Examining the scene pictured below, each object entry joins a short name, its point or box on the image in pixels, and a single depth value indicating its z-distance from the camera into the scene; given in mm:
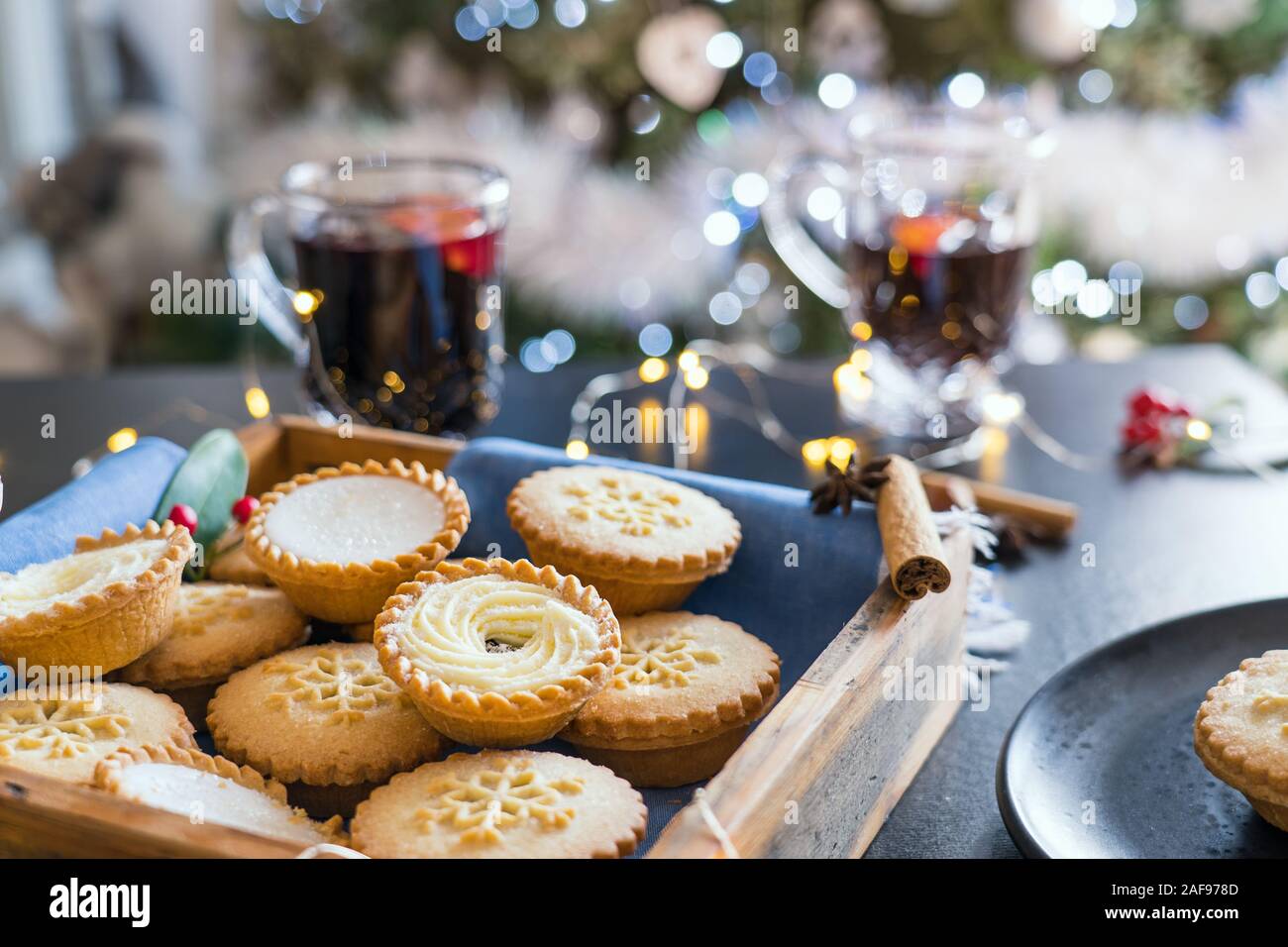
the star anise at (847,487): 432
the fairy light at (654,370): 665
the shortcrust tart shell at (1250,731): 353
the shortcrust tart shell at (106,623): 371
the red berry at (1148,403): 603
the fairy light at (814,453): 589
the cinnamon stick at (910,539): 386
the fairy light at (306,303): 541
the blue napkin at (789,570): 423
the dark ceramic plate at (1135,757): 359
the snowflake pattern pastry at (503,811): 324
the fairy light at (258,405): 627
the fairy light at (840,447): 565
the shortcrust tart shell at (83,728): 348
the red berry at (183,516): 443
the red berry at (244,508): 460
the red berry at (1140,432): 598
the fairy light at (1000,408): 625
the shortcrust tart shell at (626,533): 409
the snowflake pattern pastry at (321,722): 365
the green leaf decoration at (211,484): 458
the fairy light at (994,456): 591
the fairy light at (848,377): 647
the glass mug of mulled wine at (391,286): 527
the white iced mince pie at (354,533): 406
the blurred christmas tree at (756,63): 831
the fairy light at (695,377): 654
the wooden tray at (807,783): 308
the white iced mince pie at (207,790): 331
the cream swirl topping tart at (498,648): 352
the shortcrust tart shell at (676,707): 370
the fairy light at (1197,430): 591
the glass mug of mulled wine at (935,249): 583
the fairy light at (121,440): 562
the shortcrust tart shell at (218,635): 401
